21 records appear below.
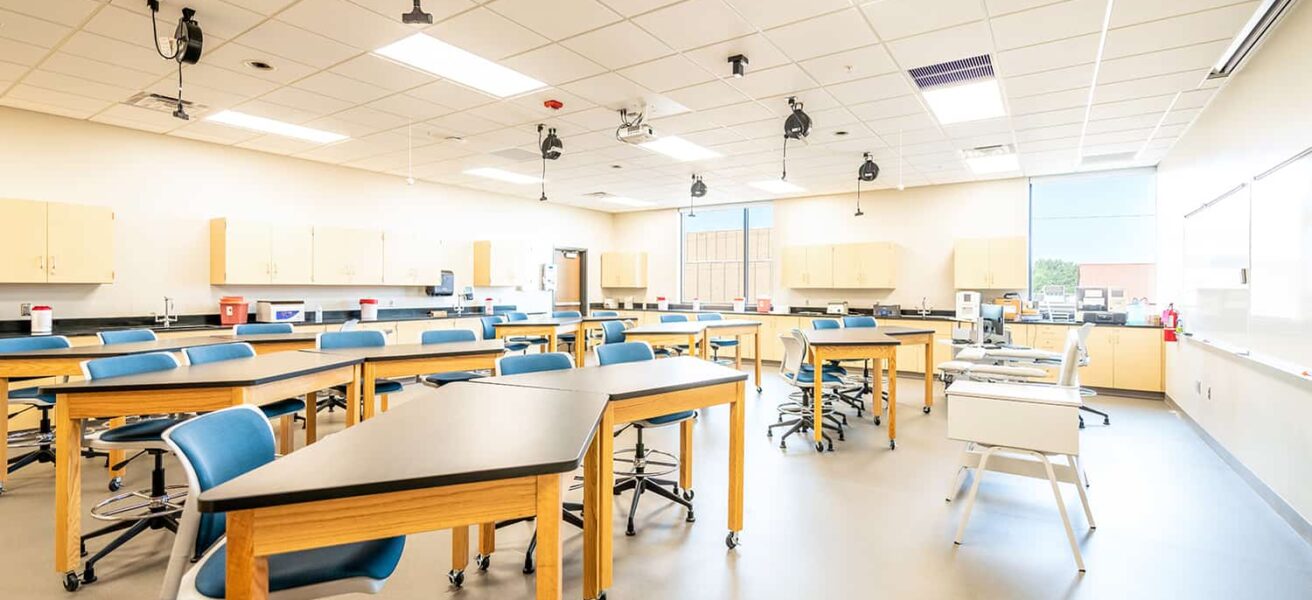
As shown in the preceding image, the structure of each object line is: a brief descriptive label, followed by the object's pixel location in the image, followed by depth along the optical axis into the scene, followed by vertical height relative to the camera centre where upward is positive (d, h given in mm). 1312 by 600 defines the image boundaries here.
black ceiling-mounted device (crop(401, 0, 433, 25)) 2666 +1302
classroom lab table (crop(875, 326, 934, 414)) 5559 -419
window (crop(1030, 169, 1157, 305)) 7387 +839
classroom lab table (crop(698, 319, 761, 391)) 7043 -425
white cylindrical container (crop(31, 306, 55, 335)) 5133 -257
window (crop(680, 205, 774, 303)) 10508 +789
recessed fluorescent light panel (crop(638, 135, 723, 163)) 6336 +1695
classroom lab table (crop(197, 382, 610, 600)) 1327 -473
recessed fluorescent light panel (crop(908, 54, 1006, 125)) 4211 +1676
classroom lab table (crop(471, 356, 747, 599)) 2172 -520
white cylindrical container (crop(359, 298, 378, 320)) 7375 -218
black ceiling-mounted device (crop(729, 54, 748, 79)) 3961 +1617
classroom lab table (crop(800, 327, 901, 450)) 4695 -460
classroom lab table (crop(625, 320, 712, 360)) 6070 -428
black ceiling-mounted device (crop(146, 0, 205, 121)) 3320 +1478
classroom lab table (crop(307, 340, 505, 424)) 3844 -463
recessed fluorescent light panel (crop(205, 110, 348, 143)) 5522 +1697
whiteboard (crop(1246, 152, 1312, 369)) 2965 +189
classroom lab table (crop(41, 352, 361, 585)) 2545 -506
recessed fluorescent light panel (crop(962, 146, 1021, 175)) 6570 +1675
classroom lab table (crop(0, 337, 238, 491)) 3618 -463
